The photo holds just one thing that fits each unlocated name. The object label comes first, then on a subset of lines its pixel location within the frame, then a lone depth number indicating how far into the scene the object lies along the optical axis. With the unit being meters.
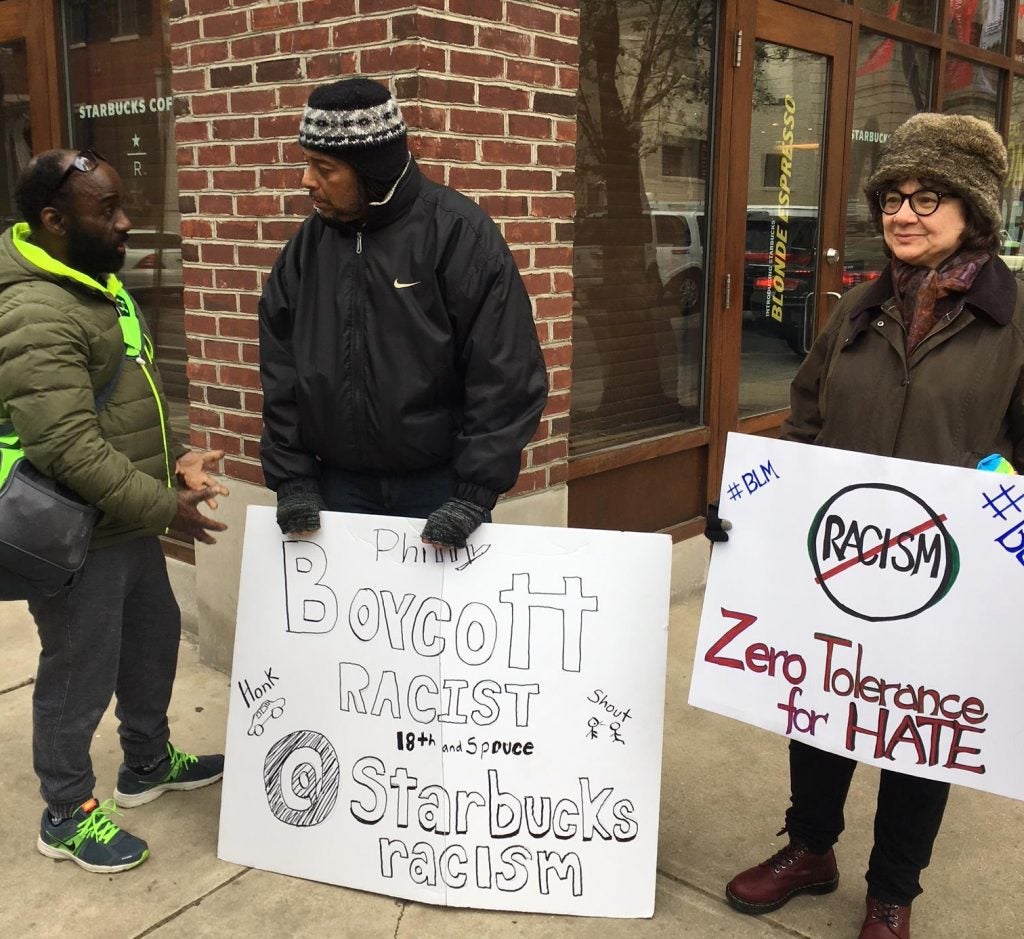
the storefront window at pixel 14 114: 5.00
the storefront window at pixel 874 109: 5.88
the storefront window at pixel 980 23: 6.64
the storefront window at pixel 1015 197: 7.80
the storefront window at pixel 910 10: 5.89
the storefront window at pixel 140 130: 4.58
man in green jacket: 2.48
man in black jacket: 2.50
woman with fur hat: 2.28
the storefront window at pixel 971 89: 6.71
